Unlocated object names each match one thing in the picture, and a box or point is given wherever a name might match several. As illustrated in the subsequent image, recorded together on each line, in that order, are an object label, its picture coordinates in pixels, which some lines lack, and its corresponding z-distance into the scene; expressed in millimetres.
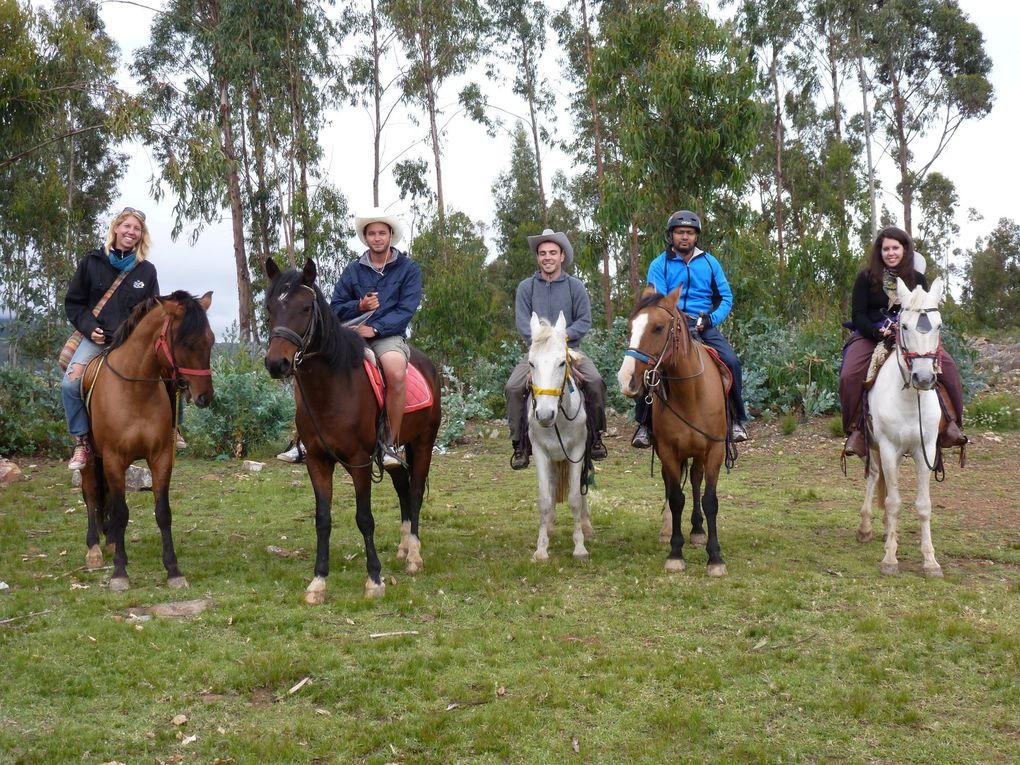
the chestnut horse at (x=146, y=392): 6555
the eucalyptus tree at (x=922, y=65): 32500
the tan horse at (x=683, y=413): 6770
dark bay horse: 5863
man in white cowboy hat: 7035
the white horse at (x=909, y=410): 6422
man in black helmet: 7570
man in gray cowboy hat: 7645
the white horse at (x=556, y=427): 6641
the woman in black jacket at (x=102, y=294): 7203
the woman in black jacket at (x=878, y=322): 7266
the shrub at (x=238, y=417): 14047
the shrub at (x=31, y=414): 14250
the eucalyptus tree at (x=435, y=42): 27656
